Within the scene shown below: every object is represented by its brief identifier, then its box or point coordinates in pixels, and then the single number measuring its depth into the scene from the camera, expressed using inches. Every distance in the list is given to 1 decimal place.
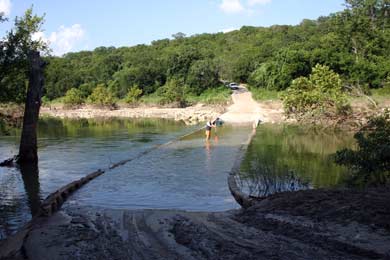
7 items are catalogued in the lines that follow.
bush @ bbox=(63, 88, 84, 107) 3631.9
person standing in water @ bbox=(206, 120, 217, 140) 1318.9
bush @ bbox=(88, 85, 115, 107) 3378.4
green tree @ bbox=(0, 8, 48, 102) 786.8
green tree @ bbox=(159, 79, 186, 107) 3130.7
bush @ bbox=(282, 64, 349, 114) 1530.5
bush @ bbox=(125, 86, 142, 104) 3403.1
